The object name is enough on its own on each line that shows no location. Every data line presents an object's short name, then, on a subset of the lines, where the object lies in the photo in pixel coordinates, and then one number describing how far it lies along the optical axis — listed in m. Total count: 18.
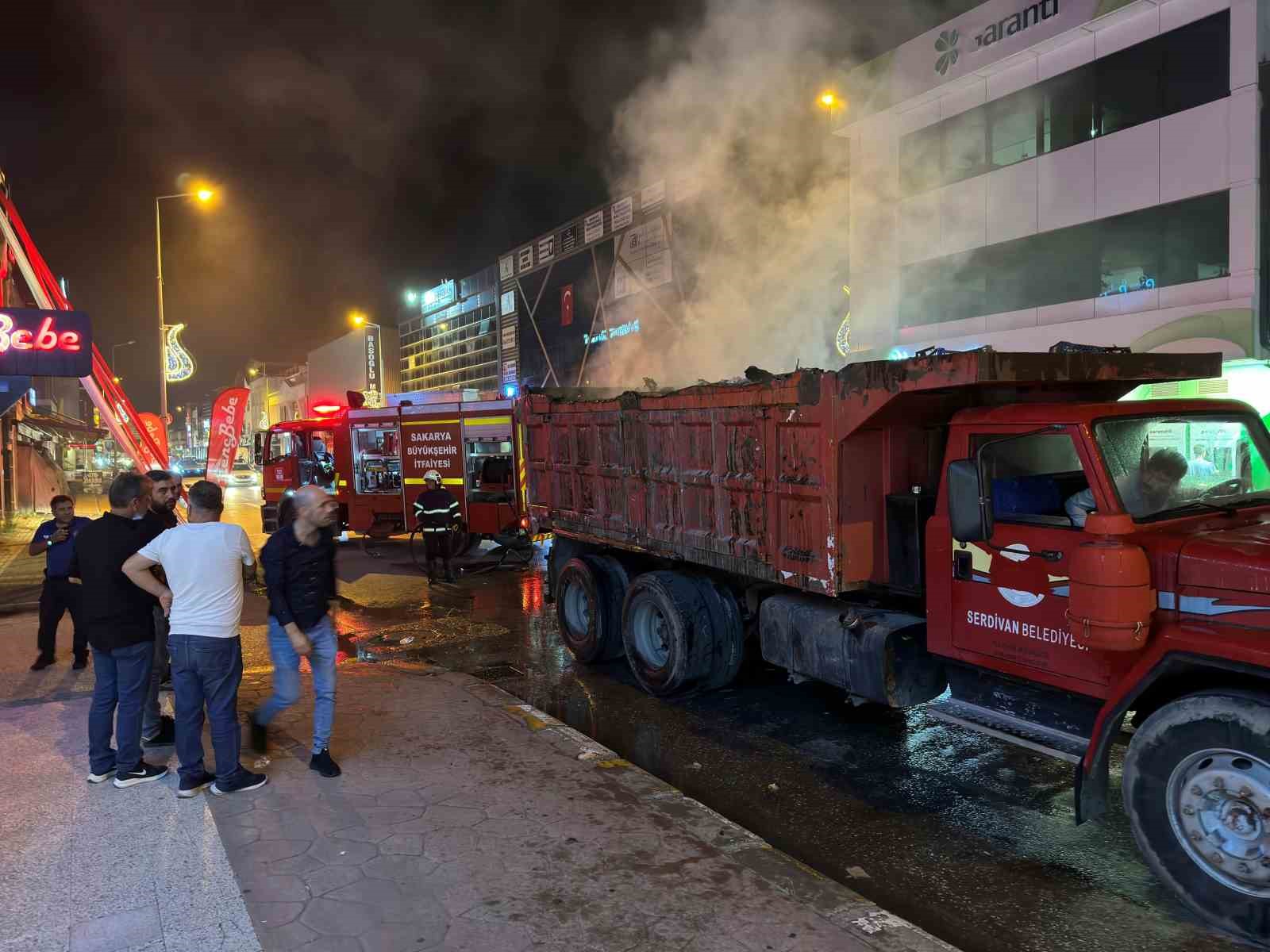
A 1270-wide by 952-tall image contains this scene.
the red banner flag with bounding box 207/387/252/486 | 20.61
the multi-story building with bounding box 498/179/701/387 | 30.34
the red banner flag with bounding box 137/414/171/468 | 23.97
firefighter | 11.44
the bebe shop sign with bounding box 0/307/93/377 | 11.82
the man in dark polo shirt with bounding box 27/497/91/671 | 6.60
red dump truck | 3.26
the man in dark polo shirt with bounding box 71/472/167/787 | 4.23
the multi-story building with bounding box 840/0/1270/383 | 13.48
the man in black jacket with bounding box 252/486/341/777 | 4.46
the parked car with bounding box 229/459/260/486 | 47.94
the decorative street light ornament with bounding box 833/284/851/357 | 20.69
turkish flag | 42.78
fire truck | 13.69
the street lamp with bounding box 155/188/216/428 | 18.53
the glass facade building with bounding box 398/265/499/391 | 55.12
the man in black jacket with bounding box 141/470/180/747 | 4.91
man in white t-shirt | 4.09
